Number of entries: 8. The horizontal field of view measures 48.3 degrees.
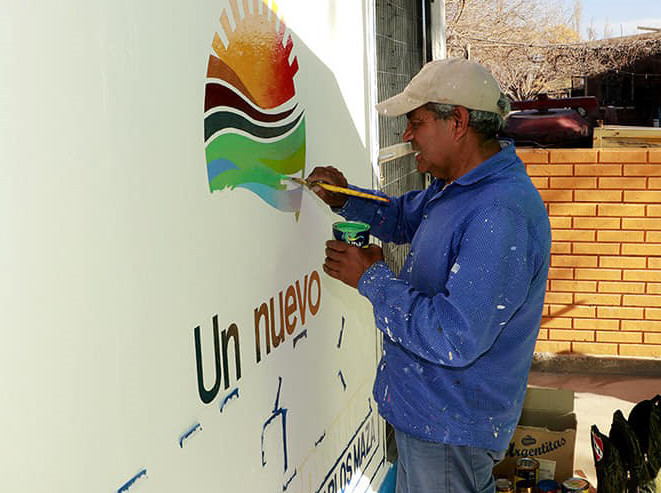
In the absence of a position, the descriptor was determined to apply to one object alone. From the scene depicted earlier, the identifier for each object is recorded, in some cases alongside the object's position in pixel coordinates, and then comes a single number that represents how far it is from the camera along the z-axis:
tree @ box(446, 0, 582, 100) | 12.07
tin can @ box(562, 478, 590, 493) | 3.20
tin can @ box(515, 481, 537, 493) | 3.31
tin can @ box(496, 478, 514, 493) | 3.32
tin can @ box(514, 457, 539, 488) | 3.32
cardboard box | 3.53
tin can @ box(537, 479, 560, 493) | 3.29
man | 1.89
